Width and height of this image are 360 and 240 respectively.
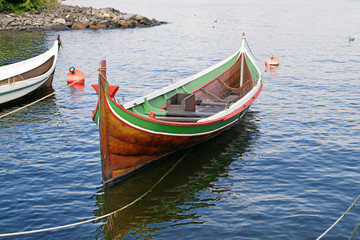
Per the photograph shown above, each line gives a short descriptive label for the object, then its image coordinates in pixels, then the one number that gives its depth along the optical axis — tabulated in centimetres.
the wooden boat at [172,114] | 1340
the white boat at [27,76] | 2352
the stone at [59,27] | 5891
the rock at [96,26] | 6097
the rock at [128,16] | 6609
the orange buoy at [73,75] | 2914
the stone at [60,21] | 6100
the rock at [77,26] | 6000
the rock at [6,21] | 5871
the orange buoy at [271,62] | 3503
